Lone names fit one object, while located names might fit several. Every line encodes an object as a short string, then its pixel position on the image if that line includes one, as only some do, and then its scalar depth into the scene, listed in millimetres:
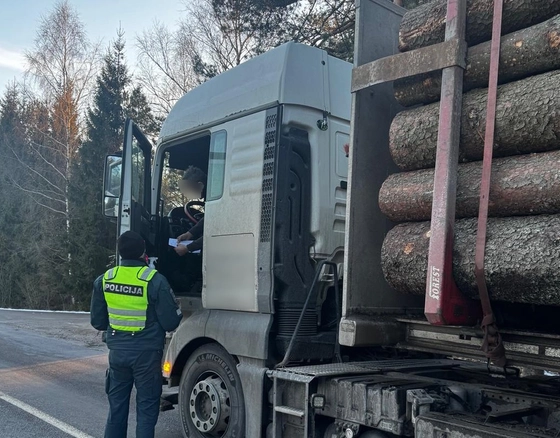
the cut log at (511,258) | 2525
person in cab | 5035
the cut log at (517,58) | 2664
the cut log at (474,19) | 2773
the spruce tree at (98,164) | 22922
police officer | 4480
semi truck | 2928
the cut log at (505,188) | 2588
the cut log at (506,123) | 2617
